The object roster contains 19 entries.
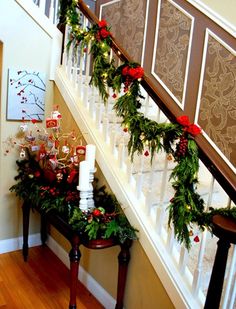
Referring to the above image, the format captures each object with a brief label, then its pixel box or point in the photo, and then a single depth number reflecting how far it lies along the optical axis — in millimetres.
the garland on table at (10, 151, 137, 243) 1736
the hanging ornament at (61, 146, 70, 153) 2186
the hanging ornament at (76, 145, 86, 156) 2061
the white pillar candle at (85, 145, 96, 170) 1919
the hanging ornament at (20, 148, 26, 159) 2520
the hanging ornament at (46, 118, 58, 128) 2229
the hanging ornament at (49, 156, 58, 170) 2250
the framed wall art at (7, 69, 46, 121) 2475
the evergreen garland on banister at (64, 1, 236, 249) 1410
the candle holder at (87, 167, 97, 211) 1908
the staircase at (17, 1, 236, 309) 1510
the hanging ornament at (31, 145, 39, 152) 2553
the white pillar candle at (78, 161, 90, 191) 1847
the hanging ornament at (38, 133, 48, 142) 2502
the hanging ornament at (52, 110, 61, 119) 2260
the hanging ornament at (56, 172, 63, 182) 2180
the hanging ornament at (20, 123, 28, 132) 2500
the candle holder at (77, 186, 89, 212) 1889
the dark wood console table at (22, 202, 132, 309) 1737
